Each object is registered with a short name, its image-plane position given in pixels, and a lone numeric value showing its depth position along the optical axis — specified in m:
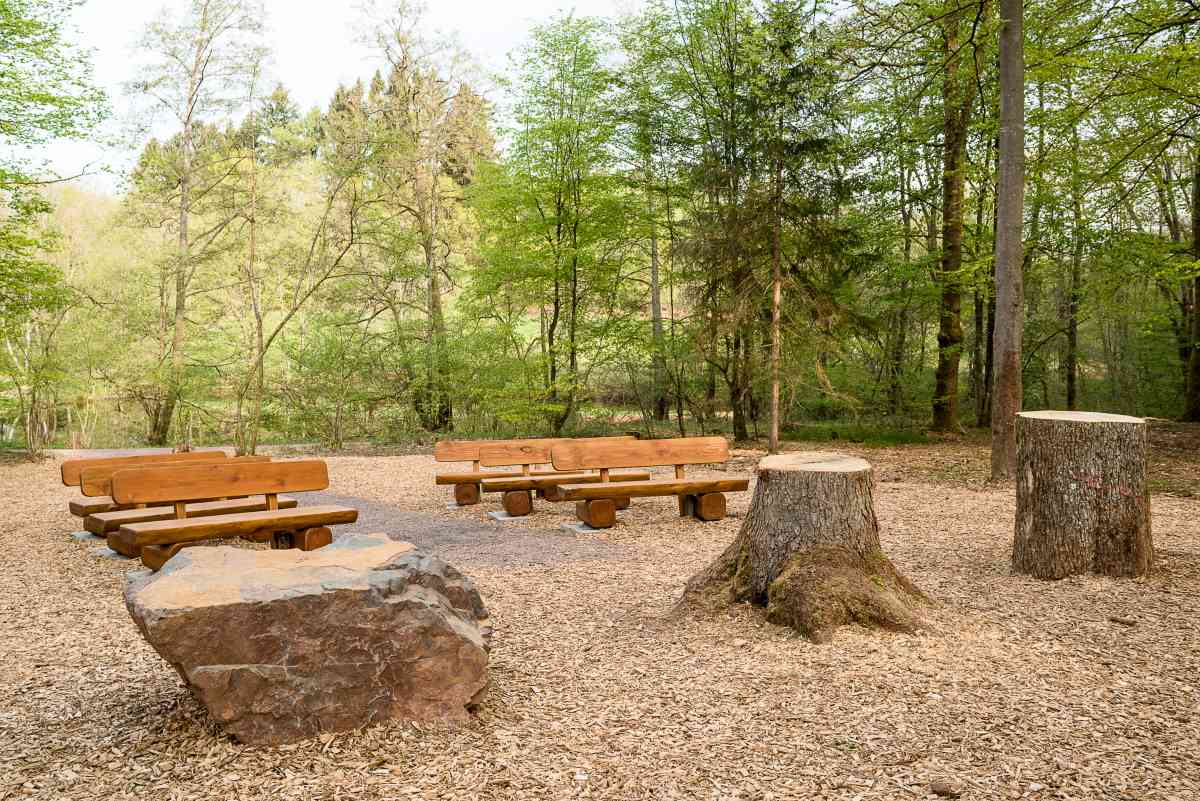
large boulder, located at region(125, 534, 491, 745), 2.76
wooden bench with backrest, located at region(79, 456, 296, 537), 6.26
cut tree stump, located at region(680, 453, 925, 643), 3.99
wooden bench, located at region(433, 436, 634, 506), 8.79
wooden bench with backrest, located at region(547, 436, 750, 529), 7.53
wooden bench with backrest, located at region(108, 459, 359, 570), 5.65
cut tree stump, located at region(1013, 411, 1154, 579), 4.89
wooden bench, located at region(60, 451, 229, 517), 7.12
